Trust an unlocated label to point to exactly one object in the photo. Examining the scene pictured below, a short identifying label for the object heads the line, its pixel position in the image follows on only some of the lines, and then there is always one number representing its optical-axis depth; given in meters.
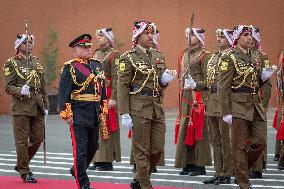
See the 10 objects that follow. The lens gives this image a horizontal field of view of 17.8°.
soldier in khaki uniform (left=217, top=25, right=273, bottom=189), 11.92
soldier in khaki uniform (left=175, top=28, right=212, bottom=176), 14.44
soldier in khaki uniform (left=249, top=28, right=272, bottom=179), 13.98
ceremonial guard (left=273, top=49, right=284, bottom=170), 15.29
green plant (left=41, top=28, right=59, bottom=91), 28.52
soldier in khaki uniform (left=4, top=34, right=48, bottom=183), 14.09
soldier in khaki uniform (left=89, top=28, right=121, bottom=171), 15.49
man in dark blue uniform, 12.11
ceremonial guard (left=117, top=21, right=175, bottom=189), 11.98
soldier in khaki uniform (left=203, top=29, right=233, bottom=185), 13.55
